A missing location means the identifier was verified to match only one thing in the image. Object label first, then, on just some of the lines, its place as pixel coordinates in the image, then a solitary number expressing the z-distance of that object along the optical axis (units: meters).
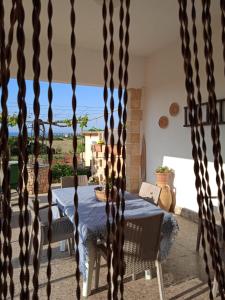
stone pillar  6.00
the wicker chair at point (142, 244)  2.04
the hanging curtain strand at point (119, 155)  0.70
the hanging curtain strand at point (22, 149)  0.58
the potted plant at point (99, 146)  7.20
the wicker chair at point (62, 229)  2.64
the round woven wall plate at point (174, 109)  4.91
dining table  2.19
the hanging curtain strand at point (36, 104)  0.58
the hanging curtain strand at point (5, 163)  0.58
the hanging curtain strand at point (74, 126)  0.64
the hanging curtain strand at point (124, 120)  0.70
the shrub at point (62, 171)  7.72
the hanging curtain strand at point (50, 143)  0.62
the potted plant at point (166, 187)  4.82
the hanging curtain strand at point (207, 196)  0.79
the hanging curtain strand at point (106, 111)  0.68
